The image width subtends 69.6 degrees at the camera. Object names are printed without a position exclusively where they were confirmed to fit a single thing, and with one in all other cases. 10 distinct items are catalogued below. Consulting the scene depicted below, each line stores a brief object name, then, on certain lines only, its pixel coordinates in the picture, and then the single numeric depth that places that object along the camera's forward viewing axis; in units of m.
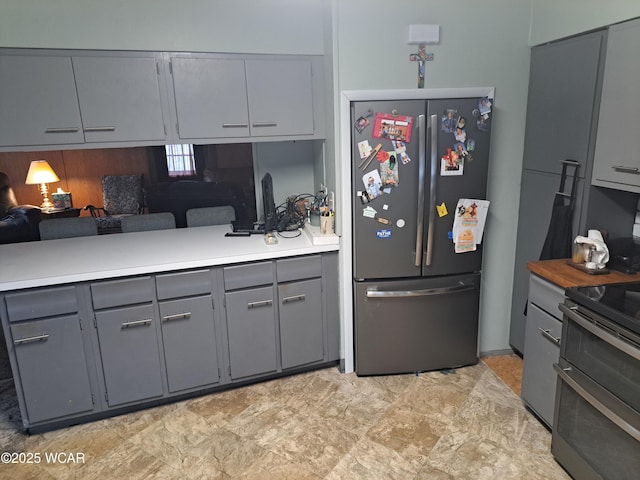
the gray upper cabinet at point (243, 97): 2.81
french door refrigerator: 2.63
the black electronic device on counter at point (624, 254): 2.27
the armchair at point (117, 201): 3.22
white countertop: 2.47
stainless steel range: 1.79
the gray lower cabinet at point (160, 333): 2.47
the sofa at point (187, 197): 3.36
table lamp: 3.06
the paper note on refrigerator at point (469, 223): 2.80
